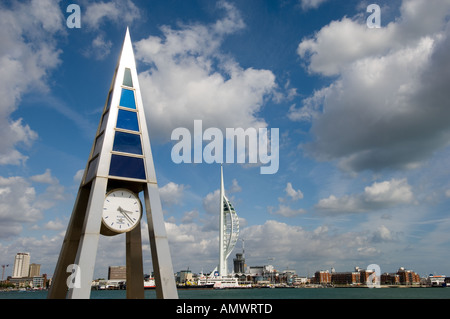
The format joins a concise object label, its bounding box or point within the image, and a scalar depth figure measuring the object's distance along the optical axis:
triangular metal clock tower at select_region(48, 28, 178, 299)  13.52
